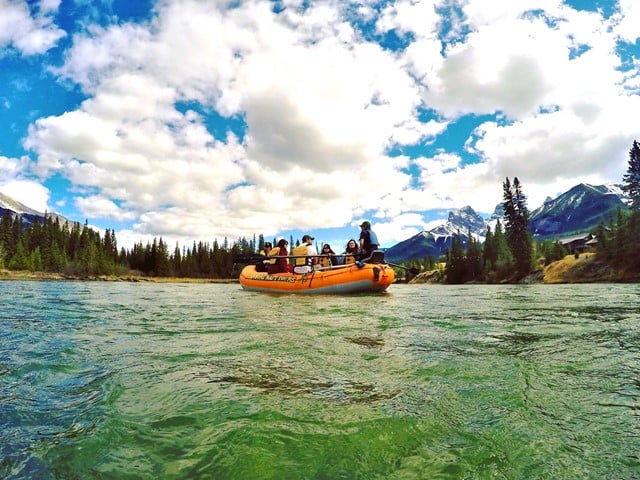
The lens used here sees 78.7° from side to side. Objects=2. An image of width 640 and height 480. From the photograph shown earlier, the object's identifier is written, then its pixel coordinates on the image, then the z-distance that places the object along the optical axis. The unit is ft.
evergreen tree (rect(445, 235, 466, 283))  297.53
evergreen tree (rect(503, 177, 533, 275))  230.27
